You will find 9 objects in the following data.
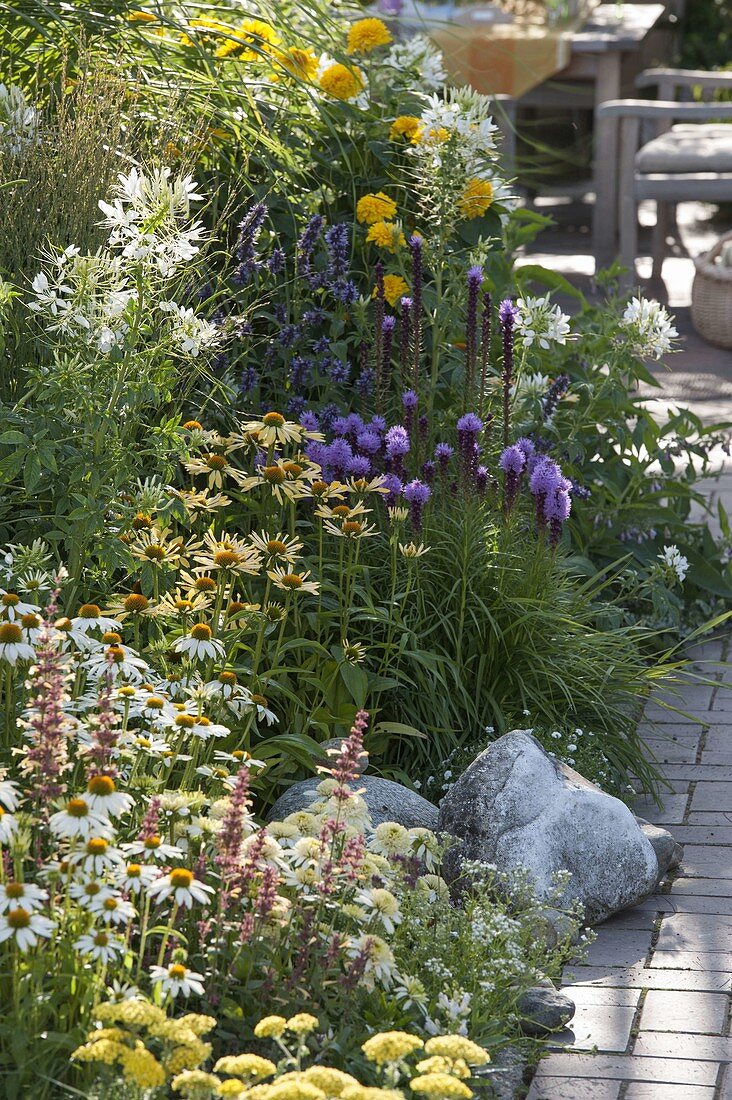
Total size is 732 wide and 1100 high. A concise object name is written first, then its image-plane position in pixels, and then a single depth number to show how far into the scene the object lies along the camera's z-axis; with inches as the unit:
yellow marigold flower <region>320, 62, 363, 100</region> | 171.0
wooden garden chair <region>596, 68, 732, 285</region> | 324.2
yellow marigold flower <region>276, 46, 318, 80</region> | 170.1
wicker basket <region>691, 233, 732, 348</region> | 300.8
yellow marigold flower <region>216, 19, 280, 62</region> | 170.6
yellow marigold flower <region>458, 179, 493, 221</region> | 162.7
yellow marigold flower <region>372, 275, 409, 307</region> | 160.6
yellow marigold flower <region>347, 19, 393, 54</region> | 176.4
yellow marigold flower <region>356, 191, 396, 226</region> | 163.5
